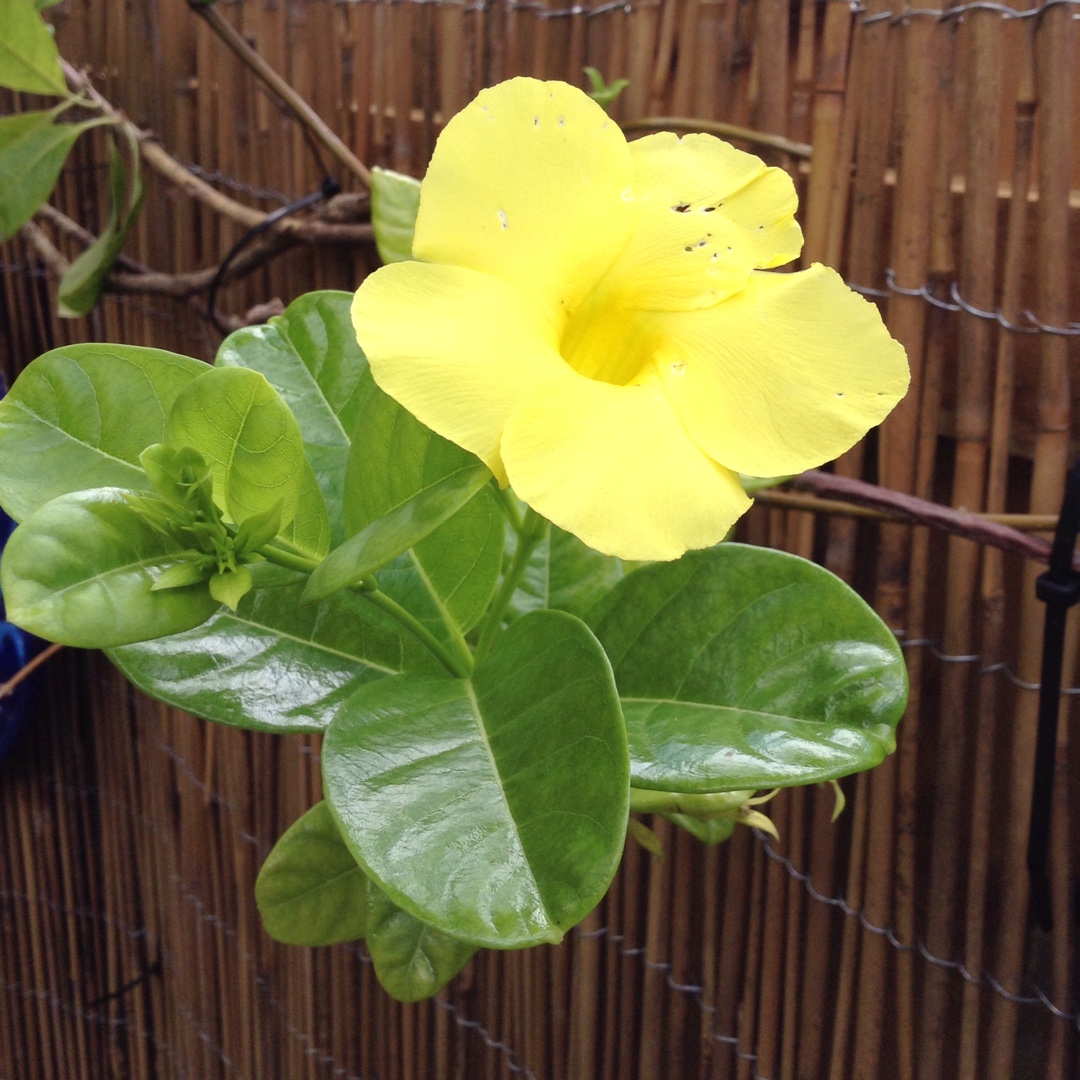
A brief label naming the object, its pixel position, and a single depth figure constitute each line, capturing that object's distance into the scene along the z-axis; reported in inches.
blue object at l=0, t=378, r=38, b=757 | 46.3
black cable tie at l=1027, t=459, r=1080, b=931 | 20.1
